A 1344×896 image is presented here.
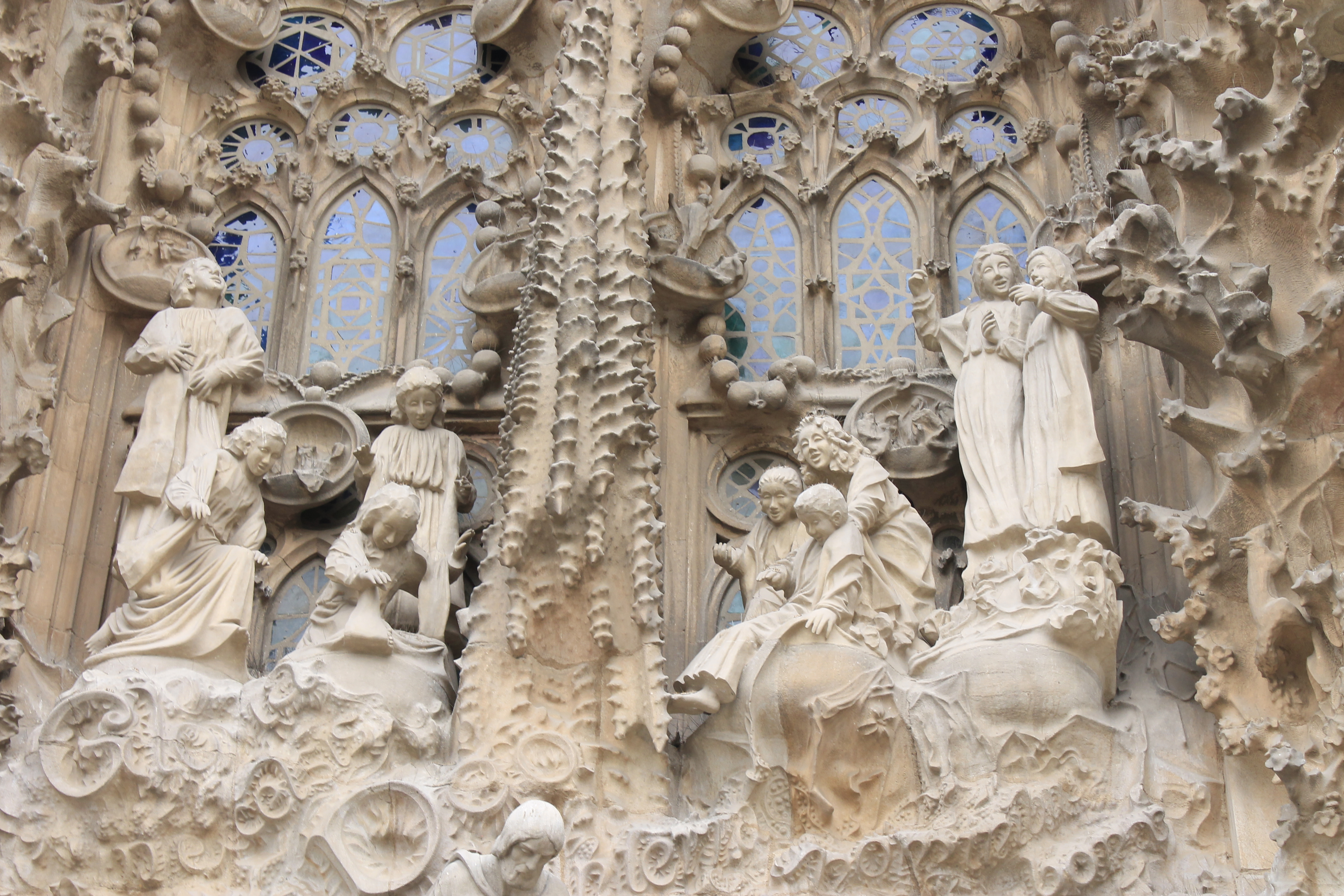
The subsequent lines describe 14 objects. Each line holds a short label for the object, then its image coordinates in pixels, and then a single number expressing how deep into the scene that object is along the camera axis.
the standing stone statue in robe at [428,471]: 9.24
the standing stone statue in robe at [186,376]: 9.29
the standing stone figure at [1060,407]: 8.80
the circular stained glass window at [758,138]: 11.28
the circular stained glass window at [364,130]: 11.35
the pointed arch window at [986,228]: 10.88
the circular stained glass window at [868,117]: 11.33
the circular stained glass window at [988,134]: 11.16
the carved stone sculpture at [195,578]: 8.83
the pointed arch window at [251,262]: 10.89
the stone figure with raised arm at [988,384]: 8.95
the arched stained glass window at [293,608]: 9.84
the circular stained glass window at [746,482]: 10.12
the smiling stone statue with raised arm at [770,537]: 9.24
